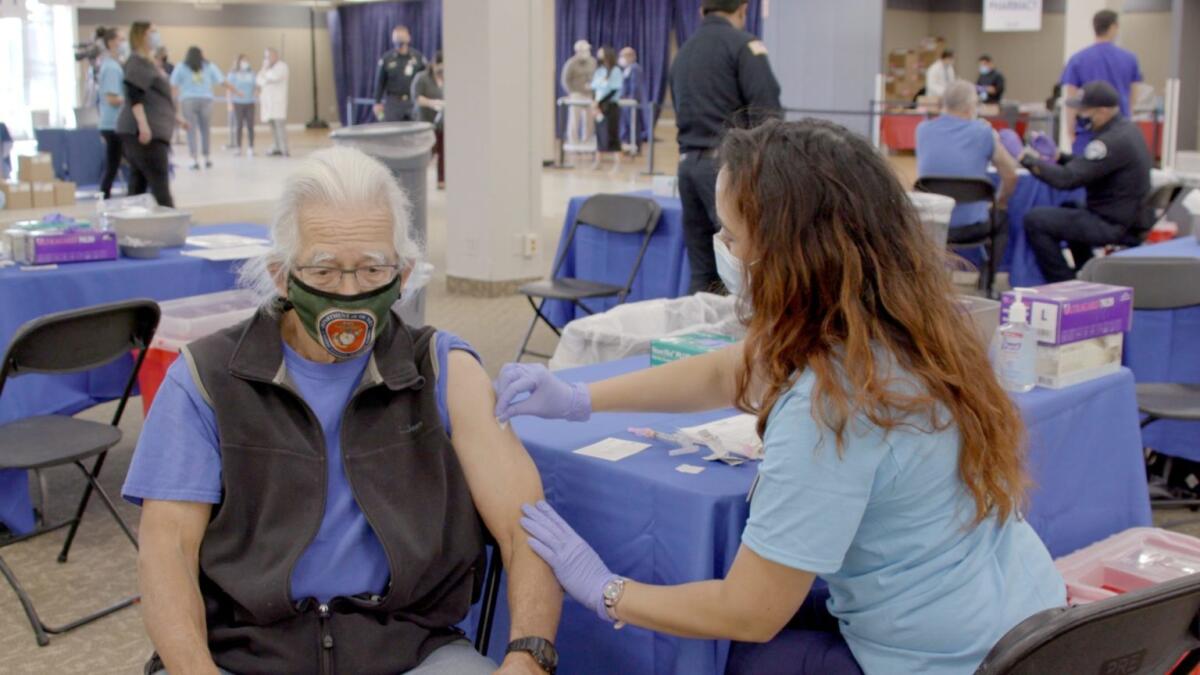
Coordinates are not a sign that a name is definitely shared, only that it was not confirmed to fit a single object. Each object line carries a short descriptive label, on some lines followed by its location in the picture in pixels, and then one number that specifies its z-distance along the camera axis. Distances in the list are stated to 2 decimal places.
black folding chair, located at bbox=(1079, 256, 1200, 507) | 3.47
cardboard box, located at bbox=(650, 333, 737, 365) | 2.25
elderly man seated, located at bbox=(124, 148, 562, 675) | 1.60
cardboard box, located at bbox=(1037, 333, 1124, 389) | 2.29
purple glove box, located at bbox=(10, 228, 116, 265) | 3.64
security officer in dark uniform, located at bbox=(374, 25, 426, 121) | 11.82
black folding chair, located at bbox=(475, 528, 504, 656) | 1.76
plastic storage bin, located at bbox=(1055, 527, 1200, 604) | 2.13
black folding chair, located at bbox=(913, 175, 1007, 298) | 5.87
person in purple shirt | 7.80
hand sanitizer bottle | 2.25
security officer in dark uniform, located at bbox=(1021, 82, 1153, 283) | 5.60
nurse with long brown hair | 1.37
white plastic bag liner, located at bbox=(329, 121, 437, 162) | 6.67
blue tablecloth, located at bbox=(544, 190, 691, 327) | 5.29
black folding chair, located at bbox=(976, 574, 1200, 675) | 1.24
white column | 6.50
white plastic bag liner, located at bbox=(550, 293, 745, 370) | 3.41
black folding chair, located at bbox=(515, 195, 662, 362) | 4.88
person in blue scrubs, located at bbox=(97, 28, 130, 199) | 9.63
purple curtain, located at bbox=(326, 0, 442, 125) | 21.69
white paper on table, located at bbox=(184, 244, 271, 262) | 3.95
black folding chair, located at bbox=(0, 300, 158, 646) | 2.80
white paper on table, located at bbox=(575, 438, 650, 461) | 1.86
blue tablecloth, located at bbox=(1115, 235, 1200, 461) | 3.61
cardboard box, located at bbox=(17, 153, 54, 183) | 10.00
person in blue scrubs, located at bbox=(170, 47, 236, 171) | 13.79
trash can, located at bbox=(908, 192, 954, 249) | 5.11
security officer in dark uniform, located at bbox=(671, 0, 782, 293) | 4.73
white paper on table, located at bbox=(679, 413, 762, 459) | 1.85
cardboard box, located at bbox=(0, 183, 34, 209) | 9.96
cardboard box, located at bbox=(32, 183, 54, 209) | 10.09
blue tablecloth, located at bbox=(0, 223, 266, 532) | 3.33
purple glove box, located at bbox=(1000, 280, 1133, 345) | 2.32
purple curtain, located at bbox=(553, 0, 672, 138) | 19.42
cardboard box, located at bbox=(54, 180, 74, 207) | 10.16
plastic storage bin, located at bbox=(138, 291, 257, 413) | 3.28
